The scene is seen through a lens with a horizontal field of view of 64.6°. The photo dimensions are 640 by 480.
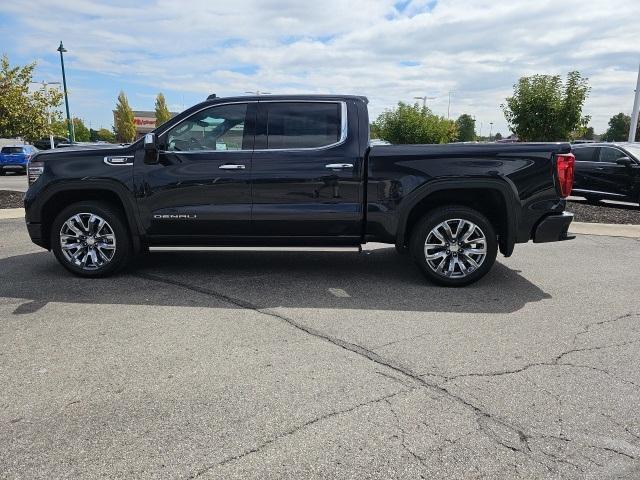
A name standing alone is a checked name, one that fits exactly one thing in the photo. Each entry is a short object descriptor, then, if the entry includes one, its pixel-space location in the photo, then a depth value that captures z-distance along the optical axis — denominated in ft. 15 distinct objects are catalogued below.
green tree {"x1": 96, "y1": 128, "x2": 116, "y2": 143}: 313.20
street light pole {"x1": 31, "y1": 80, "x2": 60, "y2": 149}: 46.61
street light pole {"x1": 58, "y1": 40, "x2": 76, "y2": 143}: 96.27
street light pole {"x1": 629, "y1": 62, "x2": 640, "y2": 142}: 70.51
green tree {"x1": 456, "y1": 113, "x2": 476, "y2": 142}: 264.66
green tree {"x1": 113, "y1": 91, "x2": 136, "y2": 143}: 231.30
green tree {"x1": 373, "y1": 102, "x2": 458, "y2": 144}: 121.39
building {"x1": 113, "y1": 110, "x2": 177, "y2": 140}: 262.94
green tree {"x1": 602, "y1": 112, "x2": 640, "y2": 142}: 260.21
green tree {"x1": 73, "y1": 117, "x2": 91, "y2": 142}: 248.85
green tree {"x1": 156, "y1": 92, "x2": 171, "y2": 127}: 259.60
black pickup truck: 17.29
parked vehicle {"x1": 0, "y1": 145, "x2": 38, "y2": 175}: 86.28
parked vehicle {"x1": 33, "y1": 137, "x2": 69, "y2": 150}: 120.63
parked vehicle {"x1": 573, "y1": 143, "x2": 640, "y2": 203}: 39.81
